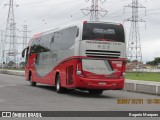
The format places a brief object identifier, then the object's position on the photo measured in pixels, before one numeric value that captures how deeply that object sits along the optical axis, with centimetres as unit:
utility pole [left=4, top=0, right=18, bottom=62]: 7575
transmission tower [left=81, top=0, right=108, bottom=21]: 5044
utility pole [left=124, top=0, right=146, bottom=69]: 6714
